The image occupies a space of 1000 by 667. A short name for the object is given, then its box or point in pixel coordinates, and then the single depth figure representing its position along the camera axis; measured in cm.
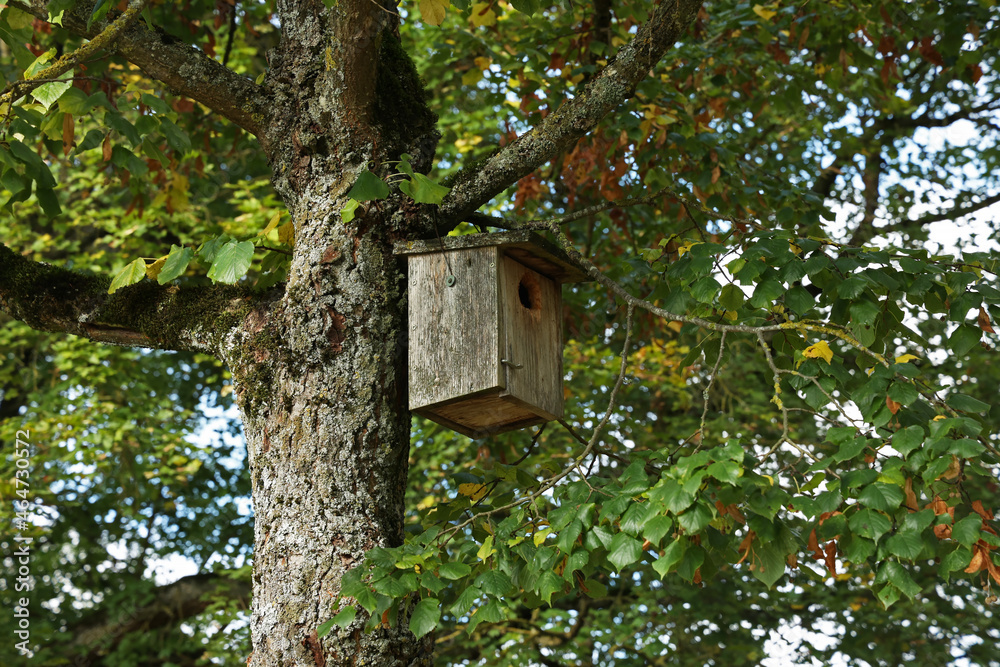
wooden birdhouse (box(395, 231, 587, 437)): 485
